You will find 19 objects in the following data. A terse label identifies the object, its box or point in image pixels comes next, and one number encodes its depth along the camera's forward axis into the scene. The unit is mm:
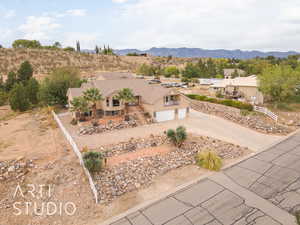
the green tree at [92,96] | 23625
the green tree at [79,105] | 23495
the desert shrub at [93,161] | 13648
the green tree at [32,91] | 35344
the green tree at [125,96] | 25031
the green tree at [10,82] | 42625
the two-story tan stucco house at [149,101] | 26688
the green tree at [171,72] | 75625
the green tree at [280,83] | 29188
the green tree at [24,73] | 43281
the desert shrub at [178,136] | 18297
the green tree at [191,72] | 66562
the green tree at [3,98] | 39594
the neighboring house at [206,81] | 57000
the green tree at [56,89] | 31719
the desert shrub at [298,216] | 9009
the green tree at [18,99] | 32912
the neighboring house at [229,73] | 64125
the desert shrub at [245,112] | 27053
